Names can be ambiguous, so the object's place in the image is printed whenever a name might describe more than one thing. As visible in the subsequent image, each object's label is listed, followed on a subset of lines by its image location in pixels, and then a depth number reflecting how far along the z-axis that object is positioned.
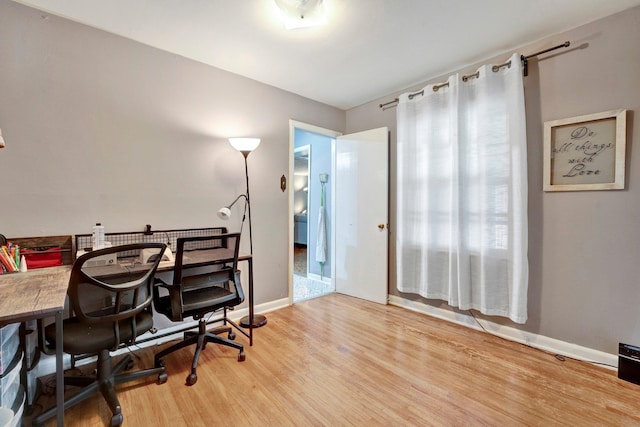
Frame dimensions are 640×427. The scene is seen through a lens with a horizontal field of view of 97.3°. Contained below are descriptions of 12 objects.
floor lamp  2.45
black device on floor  1.84
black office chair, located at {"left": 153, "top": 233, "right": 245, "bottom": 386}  1.86
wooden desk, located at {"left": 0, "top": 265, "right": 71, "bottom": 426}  1.11
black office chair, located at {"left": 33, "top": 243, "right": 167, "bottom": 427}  1.44
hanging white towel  4.26
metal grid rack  2.03
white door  3.35
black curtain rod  2.15
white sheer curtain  2.28
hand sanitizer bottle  1.93
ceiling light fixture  1.75
